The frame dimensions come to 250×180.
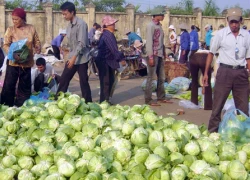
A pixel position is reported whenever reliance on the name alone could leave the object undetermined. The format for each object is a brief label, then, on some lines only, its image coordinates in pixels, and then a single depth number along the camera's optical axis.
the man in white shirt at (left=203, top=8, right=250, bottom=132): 5.63
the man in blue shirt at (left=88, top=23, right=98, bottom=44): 14.49
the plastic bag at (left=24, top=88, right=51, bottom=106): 7.45
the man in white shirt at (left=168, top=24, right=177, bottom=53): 19.00
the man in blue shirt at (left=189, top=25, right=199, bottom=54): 15.80
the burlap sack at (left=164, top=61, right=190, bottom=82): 12.05
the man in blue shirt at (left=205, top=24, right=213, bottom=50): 17.78
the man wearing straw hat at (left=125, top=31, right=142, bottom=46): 15.95
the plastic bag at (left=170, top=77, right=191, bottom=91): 10.87
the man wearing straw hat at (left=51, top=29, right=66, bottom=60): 15.02
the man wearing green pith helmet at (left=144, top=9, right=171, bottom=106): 8.24
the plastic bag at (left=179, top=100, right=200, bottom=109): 8.84
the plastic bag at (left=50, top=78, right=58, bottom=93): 8.62
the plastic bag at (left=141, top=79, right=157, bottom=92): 10.73
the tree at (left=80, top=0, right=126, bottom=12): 47.38
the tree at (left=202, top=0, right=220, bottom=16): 37.56
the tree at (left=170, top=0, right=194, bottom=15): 38.15
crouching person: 8.51
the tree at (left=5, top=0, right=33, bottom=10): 33.56
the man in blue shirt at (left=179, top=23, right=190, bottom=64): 15.93
